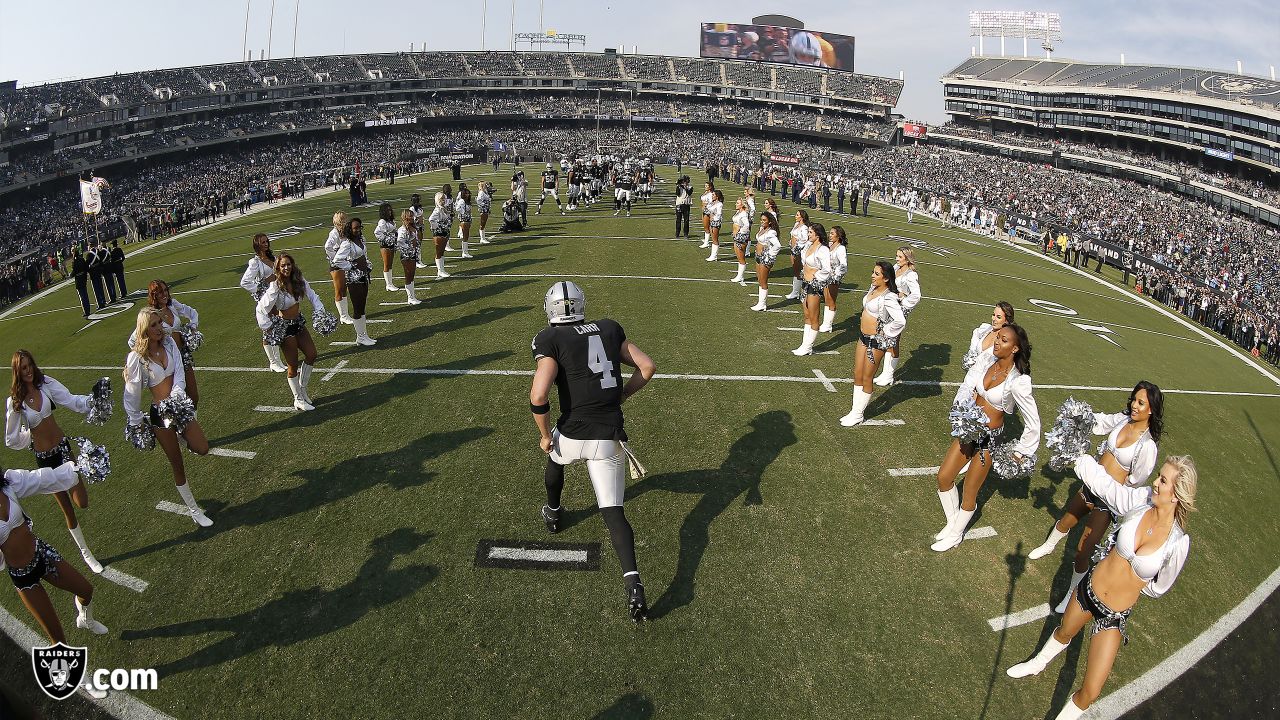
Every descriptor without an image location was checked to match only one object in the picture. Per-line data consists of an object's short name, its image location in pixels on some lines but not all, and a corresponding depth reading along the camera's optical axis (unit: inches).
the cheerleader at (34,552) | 179.9
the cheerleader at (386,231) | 553.3
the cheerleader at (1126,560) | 161.5
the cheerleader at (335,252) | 456.3
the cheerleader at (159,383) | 250.4
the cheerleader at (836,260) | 439.2
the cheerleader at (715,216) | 732.0
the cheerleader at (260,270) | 382.0
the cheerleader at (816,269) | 435.5
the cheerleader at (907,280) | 379.9
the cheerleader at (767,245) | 532.7
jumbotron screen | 3604.8
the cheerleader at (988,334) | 261.1
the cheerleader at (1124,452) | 215.6
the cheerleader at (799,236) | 532.1
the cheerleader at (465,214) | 725.3
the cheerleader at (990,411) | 233.6
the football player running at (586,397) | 214.1
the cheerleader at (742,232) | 642.8
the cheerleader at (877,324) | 332.5
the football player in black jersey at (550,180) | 998.4
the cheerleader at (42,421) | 225.0
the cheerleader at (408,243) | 550.3
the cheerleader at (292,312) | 354.6
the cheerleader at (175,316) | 300.2
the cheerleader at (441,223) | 635.5
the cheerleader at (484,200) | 782.4
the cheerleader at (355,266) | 449.4
